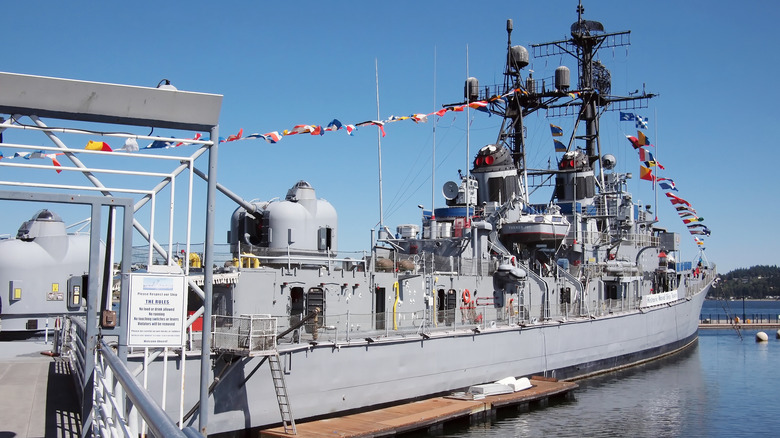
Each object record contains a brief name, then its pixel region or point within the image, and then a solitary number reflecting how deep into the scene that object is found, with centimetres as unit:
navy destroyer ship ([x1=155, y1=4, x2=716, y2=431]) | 1972
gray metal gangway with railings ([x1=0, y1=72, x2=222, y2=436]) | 796
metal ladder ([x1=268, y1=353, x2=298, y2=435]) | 1792
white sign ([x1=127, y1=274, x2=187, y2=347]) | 841
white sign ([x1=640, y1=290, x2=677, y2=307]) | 3772
